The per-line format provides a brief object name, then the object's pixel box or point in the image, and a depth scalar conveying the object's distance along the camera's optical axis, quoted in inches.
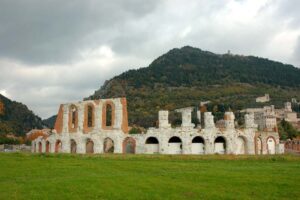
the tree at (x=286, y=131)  3233.5
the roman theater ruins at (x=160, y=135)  1694.1
